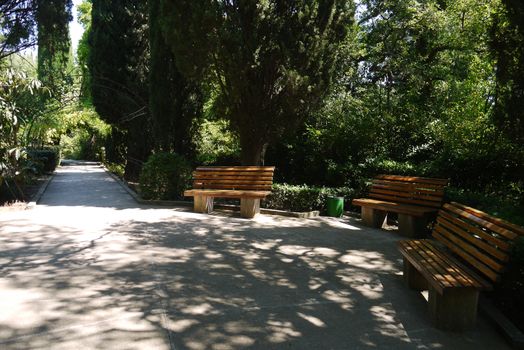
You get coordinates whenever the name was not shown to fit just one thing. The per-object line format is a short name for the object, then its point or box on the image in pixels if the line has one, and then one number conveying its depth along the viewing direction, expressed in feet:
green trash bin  31.24
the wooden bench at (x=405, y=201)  24.47
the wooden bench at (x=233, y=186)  28.48
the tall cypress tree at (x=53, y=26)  41.70
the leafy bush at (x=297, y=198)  32.27
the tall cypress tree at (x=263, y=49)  32.12
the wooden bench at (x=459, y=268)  11.61
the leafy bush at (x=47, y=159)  59.31
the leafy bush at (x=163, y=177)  34.37
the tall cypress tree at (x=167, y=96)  39.58
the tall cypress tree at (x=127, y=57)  51.19
